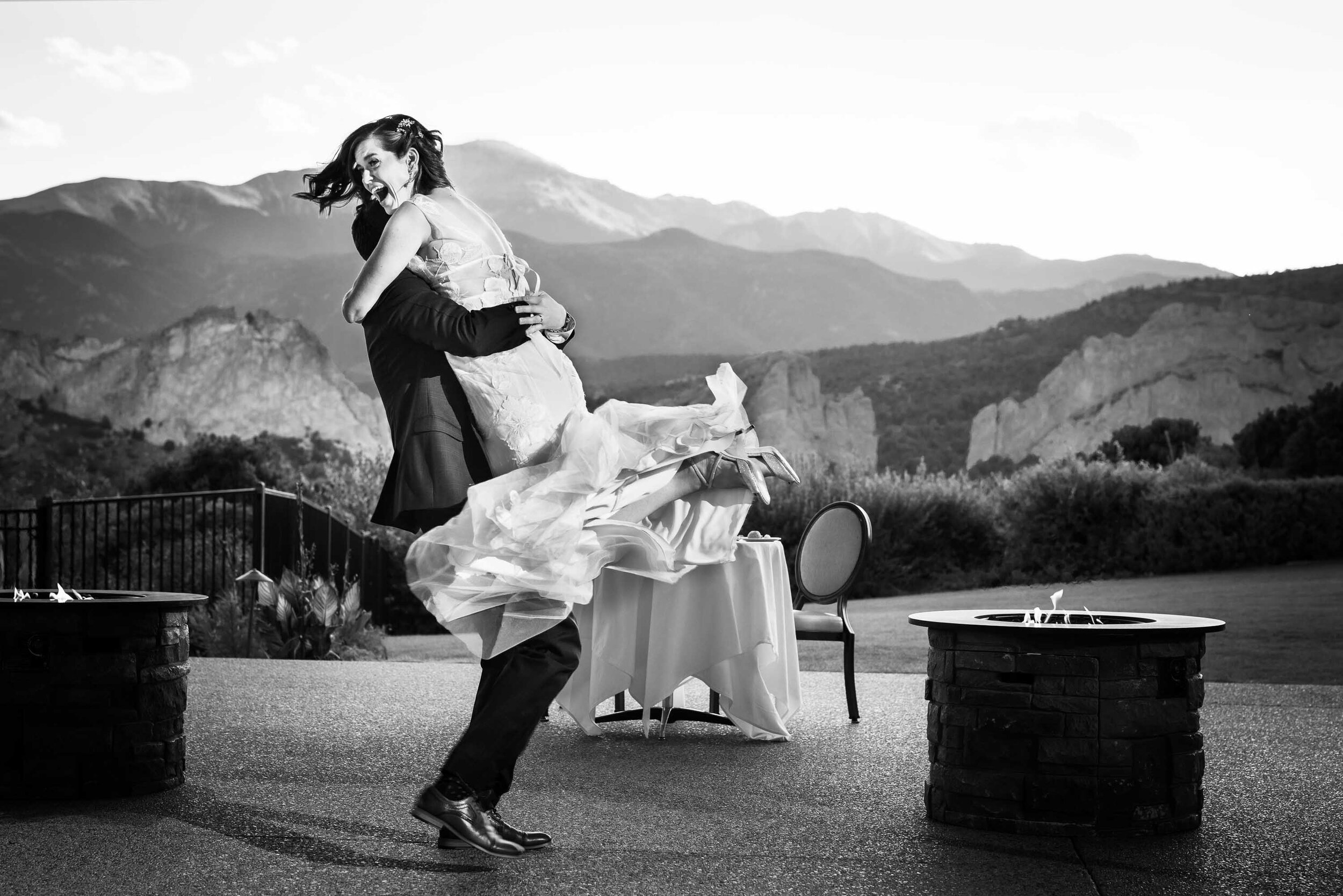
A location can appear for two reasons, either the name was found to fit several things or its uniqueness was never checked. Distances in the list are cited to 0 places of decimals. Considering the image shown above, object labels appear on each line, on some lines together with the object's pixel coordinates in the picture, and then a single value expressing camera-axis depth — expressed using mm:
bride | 2457
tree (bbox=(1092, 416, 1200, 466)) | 24594
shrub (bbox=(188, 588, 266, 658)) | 7867
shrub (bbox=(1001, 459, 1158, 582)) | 13039
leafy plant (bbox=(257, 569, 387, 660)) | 7535
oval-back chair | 4512
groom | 2395
